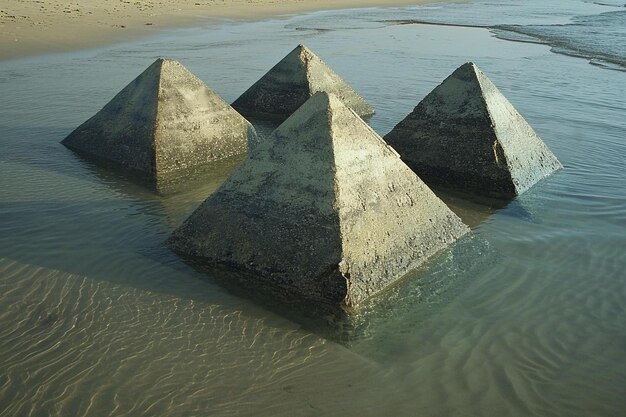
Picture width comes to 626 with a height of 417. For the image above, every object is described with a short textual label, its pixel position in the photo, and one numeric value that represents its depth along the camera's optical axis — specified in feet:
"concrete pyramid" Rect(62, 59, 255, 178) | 25.36
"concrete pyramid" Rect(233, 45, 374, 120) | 35.01
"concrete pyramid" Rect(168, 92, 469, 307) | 15.69
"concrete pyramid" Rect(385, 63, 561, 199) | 24.00
